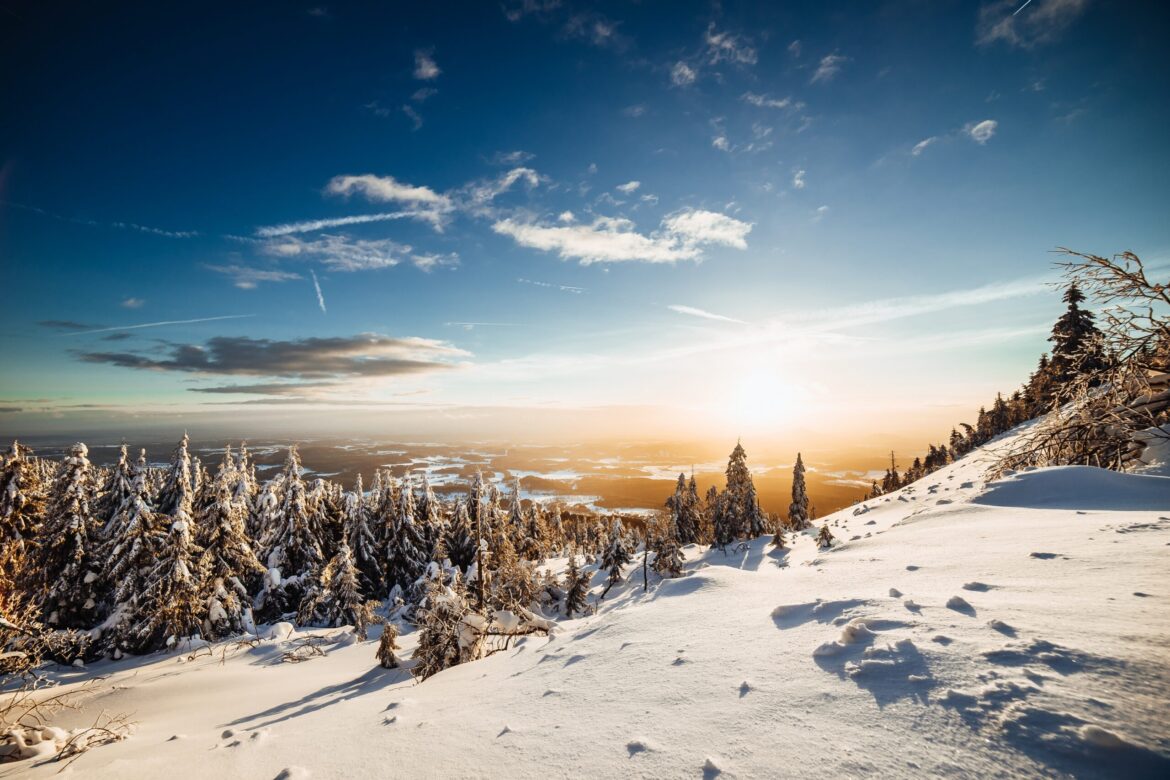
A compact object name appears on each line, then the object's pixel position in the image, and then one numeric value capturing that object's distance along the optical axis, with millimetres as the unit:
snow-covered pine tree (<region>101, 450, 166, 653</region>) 20625
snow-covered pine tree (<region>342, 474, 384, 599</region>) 32062
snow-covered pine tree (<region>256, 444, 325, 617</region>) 27609
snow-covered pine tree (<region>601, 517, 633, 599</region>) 38219
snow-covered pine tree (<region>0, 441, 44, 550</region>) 15391
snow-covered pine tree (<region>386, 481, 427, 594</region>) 33875
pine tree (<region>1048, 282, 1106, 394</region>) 31359
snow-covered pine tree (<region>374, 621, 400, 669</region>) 12289
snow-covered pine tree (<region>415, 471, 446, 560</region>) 35969
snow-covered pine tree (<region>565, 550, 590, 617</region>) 27844
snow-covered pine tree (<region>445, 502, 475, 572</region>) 35922
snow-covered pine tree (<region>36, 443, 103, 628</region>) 21156
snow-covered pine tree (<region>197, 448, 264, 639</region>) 21953
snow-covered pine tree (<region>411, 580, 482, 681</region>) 10195
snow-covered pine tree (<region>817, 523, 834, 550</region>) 22234
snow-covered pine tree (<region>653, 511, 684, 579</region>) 30223
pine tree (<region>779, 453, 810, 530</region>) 49938
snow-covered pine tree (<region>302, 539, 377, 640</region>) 26375
